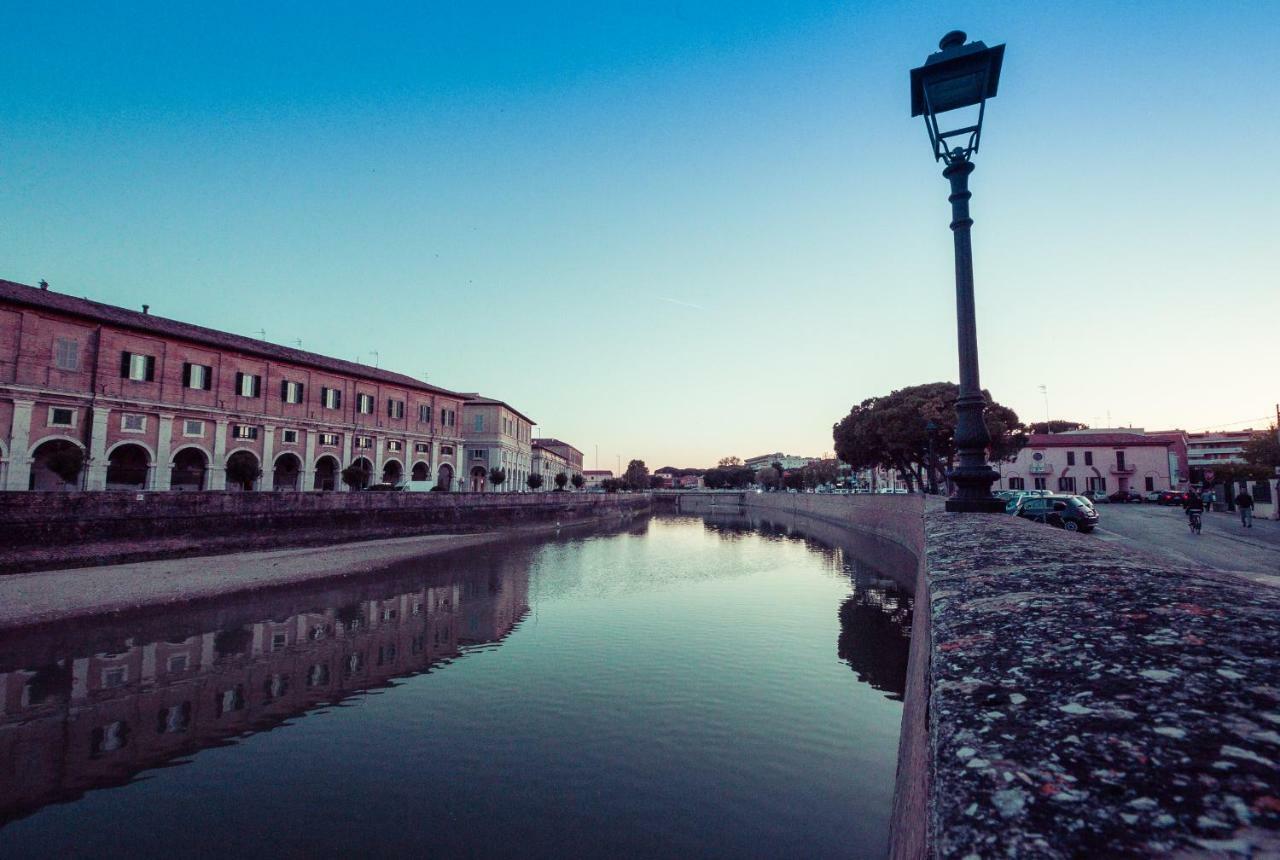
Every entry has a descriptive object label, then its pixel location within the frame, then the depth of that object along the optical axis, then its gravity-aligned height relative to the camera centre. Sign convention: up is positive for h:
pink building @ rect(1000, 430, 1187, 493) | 69.12 +2.78
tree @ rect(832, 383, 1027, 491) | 47.66 +4.50
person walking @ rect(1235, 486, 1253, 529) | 28.44 -0.81
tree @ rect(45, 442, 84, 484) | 28.63 +0.25
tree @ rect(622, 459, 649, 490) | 154.39 +0.92
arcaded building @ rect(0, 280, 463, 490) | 30.98 +3.91
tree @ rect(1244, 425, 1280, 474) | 54.03 +3.46
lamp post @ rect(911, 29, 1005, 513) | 8.59 +4.75
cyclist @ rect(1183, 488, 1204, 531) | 24.81 -0.88
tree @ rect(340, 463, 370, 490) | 44.22 -0.18
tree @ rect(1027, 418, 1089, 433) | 98.56 +10.09
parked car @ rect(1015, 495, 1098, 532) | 24.39 -1.03
